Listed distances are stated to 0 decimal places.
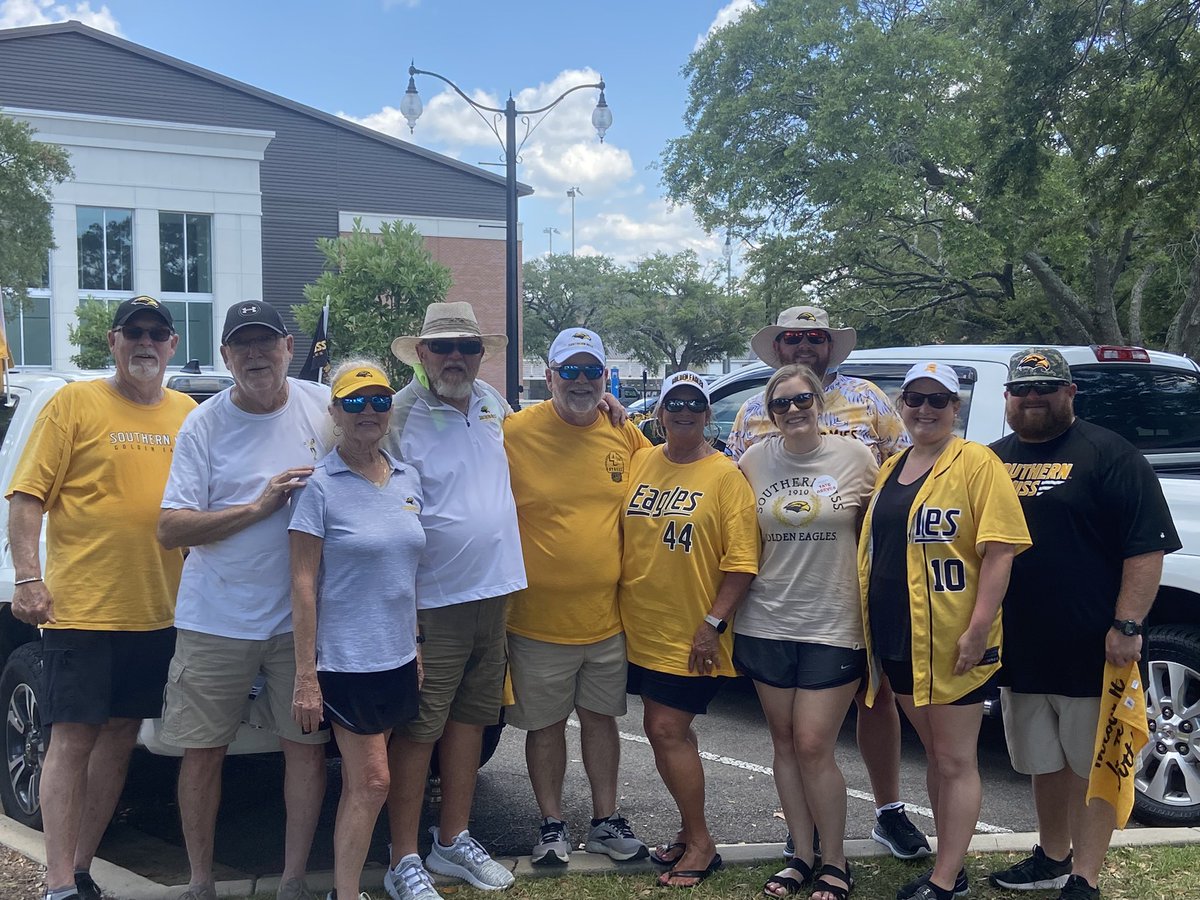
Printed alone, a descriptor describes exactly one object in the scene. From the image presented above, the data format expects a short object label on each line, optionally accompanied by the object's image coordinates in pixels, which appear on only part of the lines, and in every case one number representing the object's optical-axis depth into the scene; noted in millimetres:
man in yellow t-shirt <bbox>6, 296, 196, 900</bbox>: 3570
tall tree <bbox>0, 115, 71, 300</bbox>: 22859
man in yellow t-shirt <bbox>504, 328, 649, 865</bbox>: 3924
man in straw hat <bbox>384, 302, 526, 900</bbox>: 3684
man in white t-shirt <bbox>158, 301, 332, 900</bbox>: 3441
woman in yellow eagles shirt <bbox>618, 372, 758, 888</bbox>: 3771
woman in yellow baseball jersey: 3383
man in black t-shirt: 3443
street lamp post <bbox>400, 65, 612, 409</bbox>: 15609
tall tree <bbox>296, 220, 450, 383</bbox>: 26219
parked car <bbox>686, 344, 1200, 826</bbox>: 4402
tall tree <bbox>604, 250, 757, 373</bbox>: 57931
